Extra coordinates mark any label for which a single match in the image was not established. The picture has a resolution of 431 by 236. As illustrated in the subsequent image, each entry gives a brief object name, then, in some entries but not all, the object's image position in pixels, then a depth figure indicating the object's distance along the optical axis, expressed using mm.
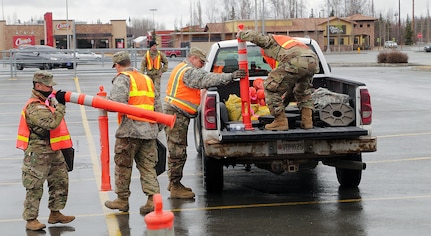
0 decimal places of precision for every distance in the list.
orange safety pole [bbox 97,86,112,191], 7465
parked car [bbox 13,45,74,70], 36625
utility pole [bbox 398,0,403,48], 119300
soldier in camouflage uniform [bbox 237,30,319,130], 8570
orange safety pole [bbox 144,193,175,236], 4137
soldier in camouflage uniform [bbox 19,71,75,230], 7707
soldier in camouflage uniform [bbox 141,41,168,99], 18938
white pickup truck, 8453
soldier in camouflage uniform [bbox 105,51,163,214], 8195
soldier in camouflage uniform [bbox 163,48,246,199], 9016
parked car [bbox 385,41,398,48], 99612
